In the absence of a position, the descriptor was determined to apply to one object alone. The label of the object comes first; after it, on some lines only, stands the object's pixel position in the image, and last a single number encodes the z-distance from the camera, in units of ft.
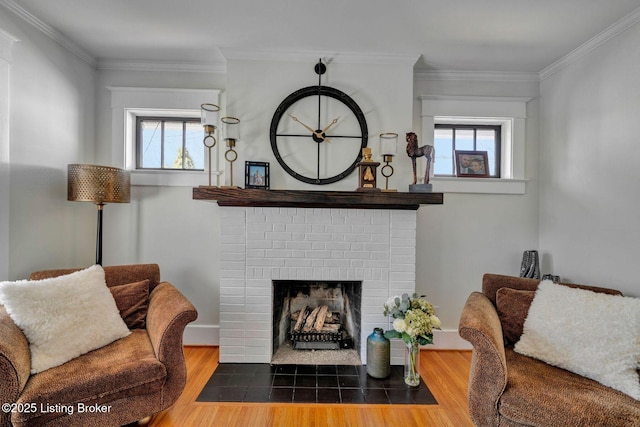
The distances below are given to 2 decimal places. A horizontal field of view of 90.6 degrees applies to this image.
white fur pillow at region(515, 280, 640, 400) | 4.88
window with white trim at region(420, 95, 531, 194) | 9.11
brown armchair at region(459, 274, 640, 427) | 4.31
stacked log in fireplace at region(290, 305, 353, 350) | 8.40
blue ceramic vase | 7.22
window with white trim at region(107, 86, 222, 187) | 8.88
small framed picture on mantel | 8.07
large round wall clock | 8.26
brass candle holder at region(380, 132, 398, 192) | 7.68
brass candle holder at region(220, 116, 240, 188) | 7.68
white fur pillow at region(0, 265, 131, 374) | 5.13
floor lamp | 7.23
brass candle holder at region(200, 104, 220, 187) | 7.55
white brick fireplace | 7.90
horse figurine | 7.56
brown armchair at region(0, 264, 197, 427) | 4.44
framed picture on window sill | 9.39
